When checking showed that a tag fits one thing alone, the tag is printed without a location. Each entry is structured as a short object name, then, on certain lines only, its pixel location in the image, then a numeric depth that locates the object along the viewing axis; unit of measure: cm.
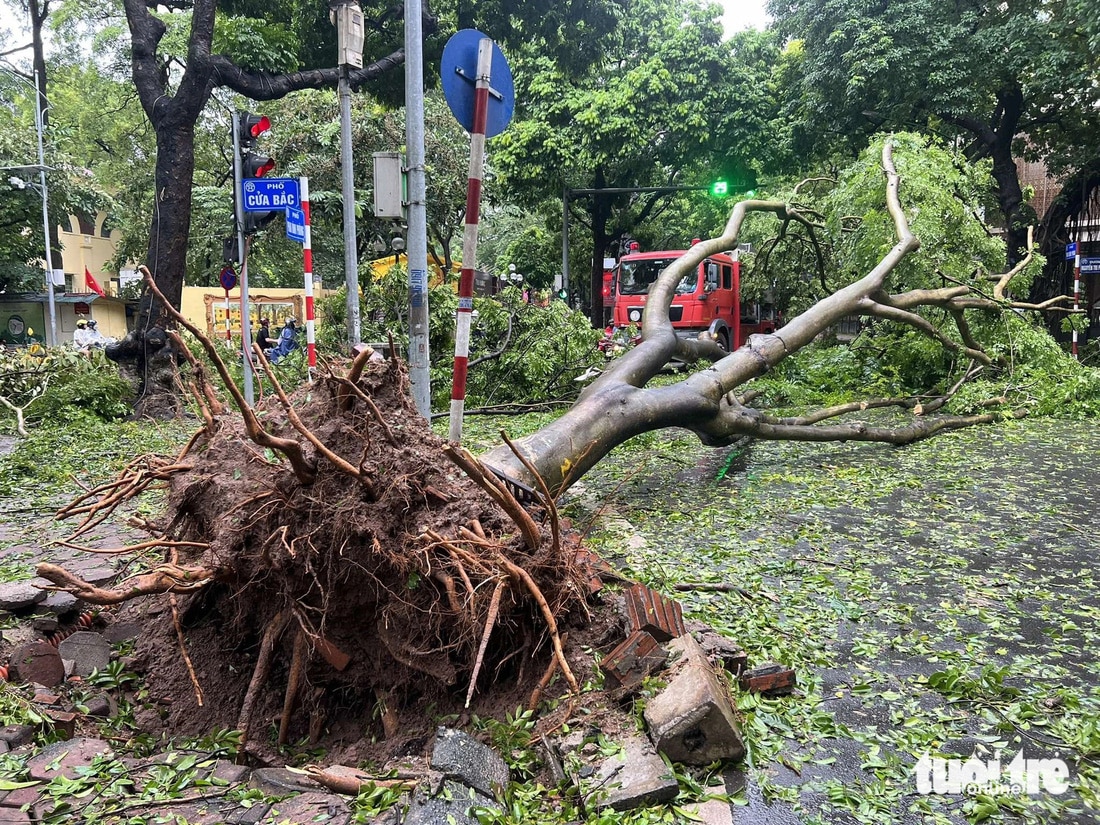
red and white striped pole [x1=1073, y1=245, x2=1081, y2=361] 1301
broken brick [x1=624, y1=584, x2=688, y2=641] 277
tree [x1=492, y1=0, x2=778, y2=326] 1938
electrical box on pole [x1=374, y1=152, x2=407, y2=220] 614
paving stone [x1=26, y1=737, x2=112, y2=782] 238
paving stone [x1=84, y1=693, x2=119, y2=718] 288
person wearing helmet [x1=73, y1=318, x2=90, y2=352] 1723
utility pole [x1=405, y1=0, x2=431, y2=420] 609
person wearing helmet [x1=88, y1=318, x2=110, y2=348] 1077
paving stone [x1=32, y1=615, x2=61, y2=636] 324
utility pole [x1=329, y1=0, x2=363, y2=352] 756
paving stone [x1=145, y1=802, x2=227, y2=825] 225
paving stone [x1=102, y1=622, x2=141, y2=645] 332
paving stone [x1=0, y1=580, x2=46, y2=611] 332
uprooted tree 275
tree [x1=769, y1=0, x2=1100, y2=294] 1566
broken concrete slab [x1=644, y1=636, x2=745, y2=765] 232
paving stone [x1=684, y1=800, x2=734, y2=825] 213
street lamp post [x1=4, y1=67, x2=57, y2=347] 2242
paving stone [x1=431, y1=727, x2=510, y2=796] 221
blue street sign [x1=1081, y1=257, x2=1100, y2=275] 1741
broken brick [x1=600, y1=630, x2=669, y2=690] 263
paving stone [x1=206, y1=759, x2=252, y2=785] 249
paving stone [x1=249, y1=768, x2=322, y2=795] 241
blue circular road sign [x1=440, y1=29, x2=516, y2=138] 395
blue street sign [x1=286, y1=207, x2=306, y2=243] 750
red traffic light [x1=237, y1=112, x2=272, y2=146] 770
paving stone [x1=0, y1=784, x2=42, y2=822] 220
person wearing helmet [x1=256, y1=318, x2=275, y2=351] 1749
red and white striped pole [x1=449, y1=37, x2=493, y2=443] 373
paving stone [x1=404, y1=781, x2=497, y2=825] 210
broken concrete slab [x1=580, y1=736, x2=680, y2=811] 217
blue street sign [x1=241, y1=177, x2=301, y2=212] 744
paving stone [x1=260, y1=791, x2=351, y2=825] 220
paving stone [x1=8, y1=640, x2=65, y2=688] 292
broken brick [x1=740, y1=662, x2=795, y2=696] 275
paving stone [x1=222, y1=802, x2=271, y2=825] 224
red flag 3164
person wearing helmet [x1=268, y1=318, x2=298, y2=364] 1371
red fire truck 1609
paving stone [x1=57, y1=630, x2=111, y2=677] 309
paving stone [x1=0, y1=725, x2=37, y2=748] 251
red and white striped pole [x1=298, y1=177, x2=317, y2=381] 706
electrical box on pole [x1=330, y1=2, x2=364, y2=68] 754
